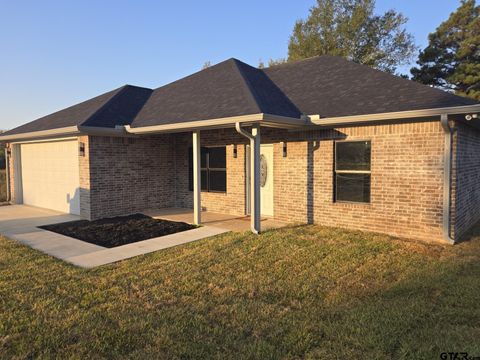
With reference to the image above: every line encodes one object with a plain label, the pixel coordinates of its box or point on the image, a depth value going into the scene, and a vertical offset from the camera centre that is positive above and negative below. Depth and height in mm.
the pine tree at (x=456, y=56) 21812 +6898
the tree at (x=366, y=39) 27594 +9732
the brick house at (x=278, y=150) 7172 +258
